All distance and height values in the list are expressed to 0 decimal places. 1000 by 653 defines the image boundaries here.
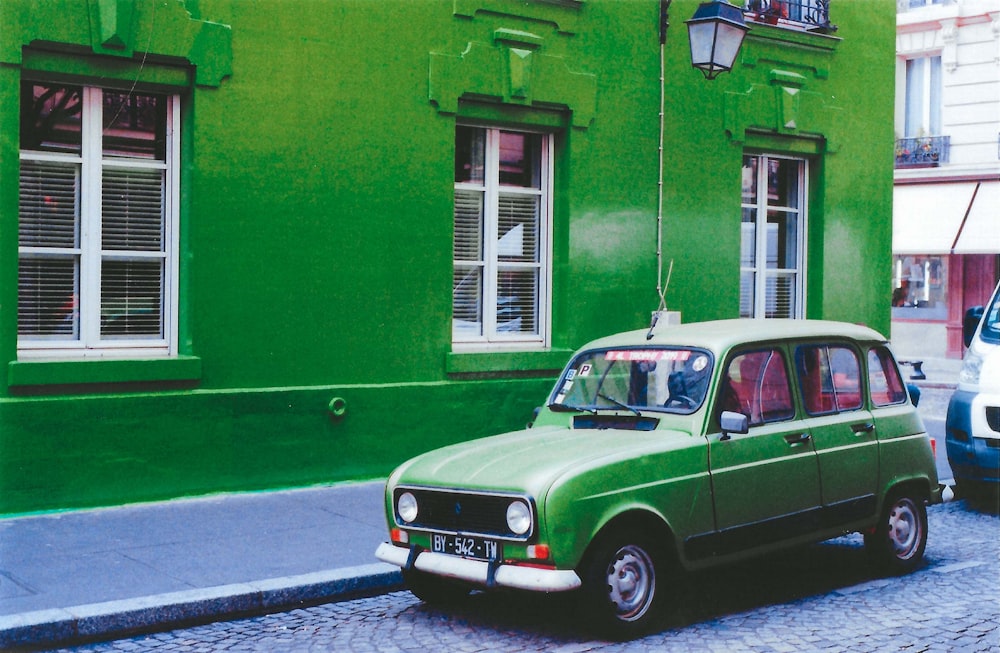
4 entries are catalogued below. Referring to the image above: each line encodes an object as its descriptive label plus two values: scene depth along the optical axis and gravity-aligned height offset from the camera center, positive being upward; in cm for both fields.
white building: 2680 +387
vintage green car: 589 -93
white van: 984 -92
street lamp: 1125 +280
